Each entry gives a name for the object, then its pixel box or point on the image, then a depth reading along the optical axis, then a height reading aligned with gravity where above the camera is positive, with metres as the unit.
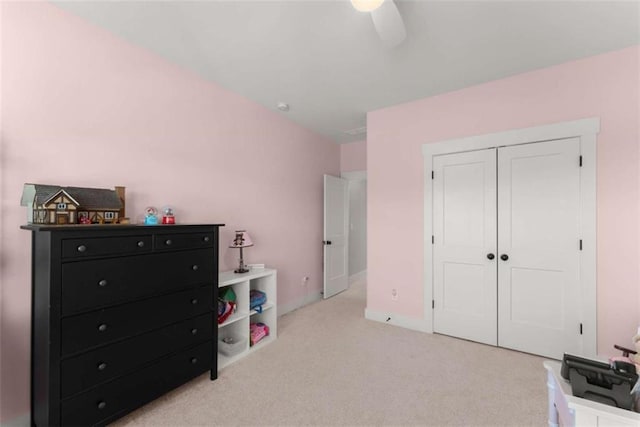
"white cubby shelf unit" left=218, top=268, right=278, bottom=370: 2.47 -1.01
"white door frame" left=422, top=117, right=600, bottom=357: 2.30 +0.07
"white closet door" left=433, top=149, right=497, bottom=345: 2.76 -0.32
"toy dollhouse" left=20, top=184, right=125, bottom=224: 1.50 +0.06
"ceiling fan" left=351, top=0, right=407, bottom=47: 1.32 +1.10
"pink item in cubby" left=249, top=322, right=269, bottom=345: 2.69 -1.19
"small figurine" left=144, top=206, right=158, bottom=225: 1.98 -0.02
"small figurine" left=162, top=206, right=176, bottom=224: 2.07 -0.02
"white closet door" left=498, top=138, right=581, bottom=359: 2.40 -0.30
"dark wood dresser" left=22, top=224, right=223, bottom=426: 1.41 -0.63
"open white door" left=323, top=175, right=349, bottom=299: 4.32 -0.35
